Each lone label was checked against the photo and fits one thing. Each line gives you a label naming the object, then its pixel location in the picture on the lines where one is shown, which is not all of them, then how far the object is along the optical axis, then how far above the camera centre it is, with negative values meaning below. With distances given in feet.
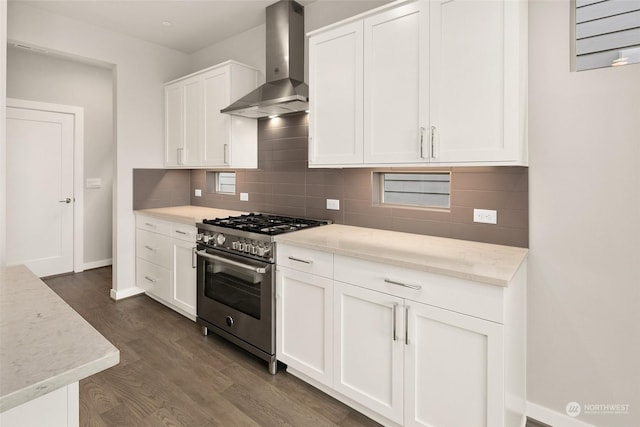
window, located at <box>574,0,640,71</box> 5.71 +2.89
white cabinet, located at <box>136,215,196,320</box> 10.57 -1.78
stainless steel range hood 9.45 +4.07
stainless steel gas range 7.96 -1.74
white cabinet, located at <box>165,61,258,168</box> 10.87 +2.78
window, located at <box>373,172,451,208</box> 8.00 +0.45
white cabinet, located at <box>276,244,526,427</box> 5.06 -2.21
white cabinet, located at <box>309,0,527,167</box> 5.78 +2.28
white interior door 14.32 +0.72
